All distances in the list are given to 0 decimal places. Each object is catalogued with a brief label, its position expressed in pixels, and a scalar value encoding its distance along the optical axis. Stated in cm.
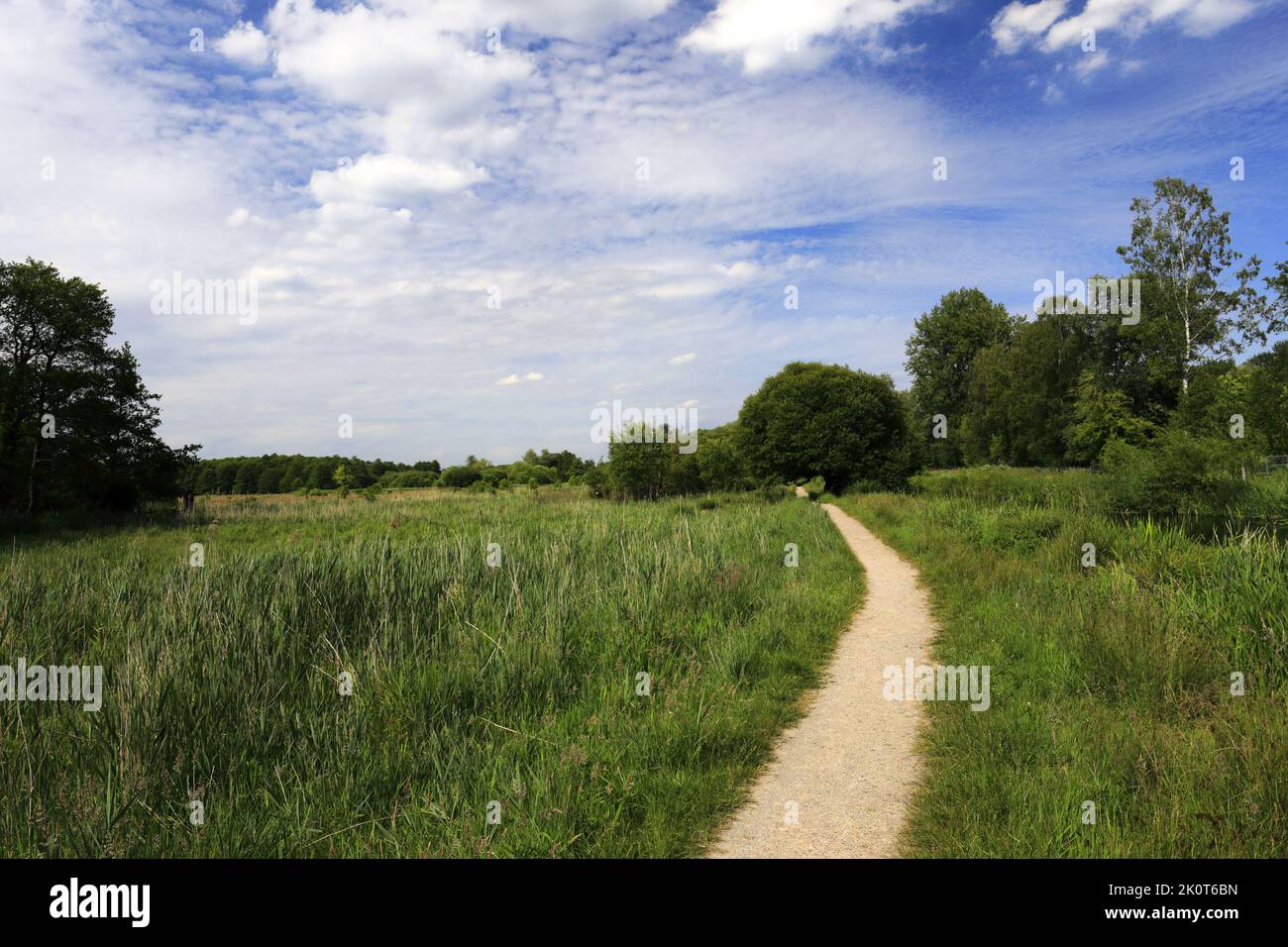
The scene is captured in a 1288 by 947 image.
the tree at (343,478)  5509
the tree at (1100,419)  4109
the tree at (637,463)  4131
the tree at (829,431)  3575
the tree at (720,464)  4559
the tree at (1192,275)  3872
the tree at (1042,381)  5094
